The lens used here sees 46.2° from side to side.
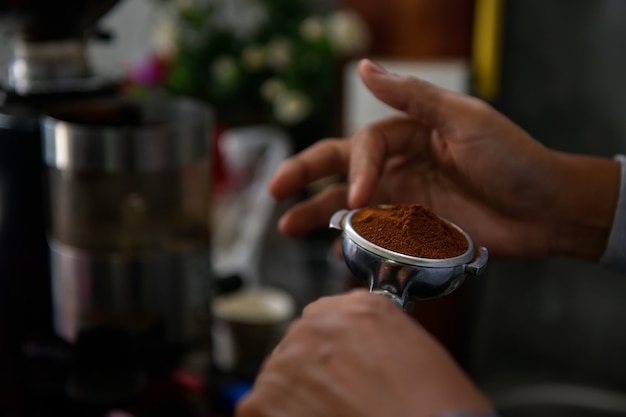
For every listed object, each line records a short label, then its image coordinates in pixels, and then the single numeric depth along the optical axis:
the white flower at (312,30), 1.63
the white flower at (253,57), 1.65
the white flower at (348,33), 1.61
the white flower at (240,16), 1.75
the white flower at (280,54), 1.63
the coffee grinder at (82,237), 0.79
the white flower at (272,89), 1.63
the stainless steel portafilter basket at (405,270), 0.48
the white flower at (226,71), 1.66
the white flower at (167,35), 1.67
